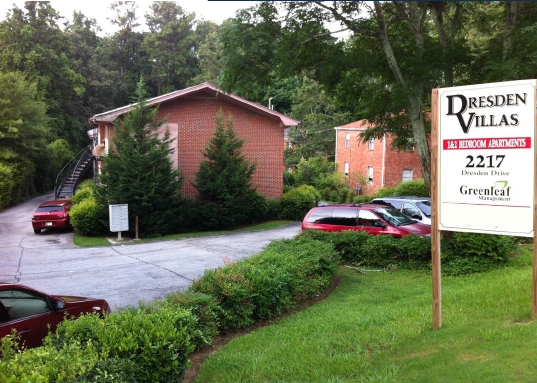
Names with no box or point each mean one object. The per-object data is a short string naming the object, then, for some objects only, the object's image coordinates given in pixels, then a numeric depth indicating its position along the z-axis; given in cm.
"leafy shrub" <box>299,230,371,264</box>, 1206
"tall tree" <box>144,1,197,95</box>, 6594
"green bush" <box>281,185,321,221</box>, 2588
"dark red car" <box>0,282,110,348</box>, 580
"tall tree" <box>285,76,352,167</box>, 4803
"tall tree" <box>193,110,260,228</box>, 2217
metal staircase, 3382
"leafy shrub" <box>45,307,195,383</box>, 415
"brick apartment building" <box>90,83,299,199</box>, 2384
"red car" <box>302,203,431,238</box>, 1288
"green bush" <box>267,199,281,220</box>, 2559
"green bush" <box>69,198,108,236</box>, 2069
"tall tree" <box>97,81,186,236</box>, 2016
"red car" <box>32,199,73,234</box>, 2209
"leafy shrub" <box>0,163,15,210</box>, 3088
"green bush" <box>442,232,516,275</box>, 1027
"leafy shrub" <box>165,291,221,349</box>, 593
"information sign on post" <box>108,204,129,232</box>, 1947
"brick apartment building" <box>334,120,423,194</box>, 3691
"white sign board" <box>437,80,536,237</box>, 541
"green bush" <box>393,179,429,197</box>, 2906
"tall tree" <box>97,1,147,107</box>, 6456
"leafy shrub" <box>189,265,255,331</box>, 694
